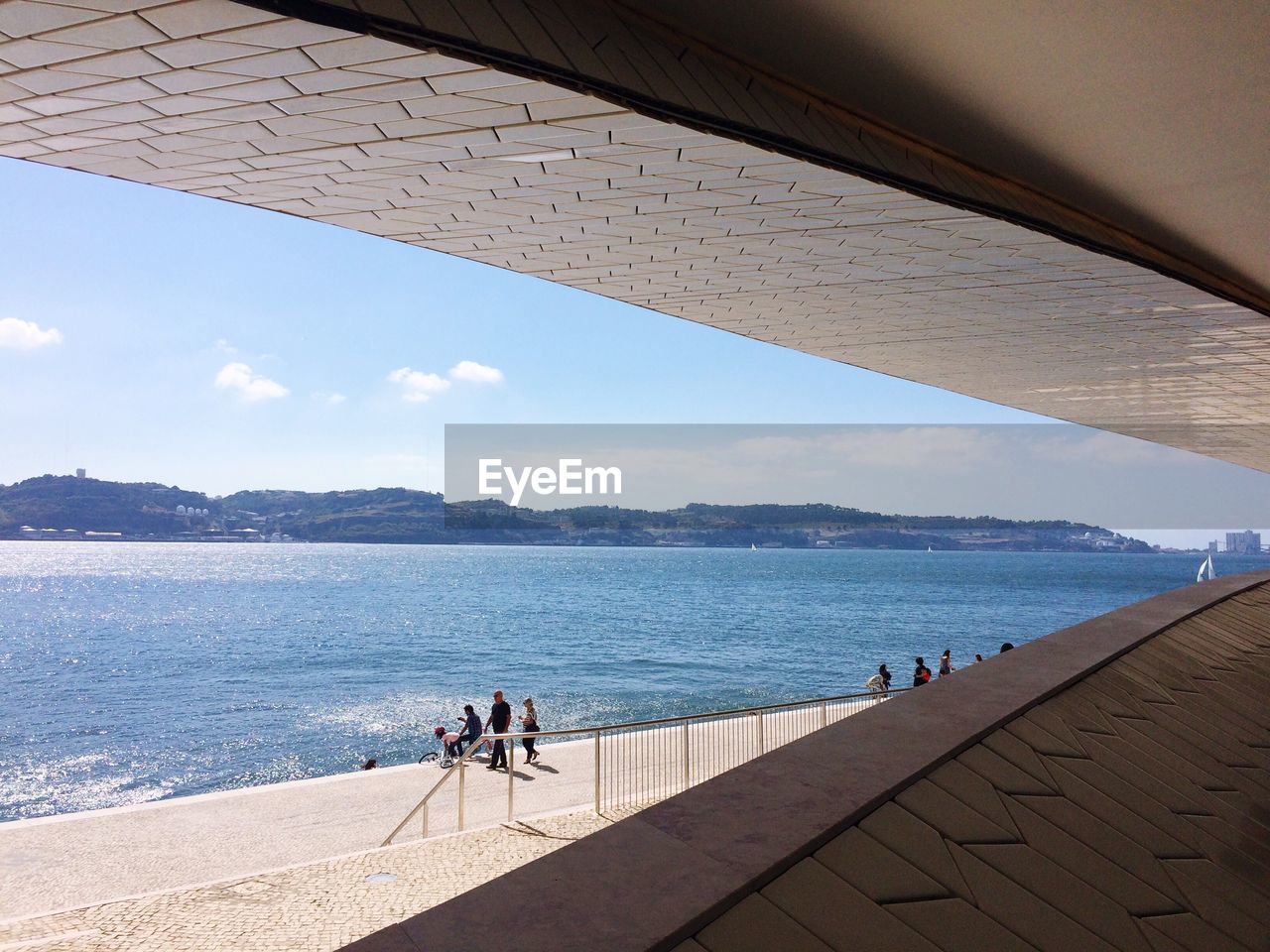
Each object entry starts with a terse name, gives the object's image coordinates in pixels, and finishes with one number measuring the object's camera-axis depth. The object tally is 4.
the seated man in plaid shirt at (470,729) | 13.12
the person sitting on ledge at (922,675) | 14.68
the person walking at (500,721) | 12.10
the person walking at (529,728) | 12.44
